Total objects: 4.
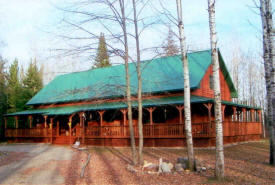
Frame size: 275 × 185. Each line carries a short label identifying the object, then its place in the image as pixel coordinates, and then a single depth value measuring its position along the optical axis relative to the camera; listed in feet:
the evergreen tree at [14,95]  124.16
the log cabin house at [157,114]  66.85
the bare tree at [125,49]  40.93
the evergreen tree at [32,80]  136.36
